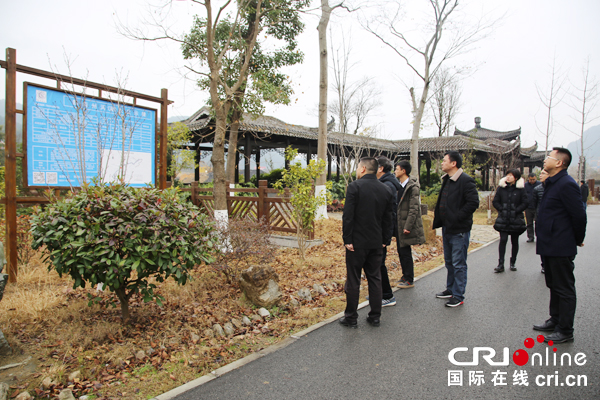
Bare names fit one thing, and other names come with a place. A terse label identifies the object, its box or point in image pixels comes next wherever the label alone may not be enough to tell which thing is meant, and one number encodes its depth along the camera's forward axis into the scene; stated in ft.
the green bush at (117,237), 10.48
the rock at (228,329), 12.20
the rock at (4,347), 10.14
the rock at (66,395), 8.47
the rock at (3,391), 8.19
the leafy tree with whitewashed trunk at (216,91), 21.62
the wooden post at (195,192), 37.90
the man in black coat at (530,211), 29.99
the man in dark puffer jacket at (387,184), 15.15
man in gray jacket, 16.67
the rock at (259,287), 14.28
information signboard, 15.03
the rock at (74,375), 9.23
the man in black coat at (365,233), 12.59
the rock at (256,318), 13.37
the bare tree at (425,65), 54.70
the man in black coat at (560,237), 11.32
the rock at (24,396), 8.40
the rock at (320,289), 16.56
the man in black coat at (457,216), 14.78
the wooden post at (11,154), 14.74
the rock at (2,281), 10.29
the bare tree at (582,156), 78.38
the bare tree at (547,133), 75.99
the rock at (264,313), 13.69
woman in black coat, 20.54
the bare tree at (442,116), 99.81
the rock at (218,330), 12.04
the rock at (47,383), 8.88
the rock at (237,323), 12.67
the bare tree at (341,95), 59.08
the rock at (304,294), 15.60
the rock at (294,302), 14.70
